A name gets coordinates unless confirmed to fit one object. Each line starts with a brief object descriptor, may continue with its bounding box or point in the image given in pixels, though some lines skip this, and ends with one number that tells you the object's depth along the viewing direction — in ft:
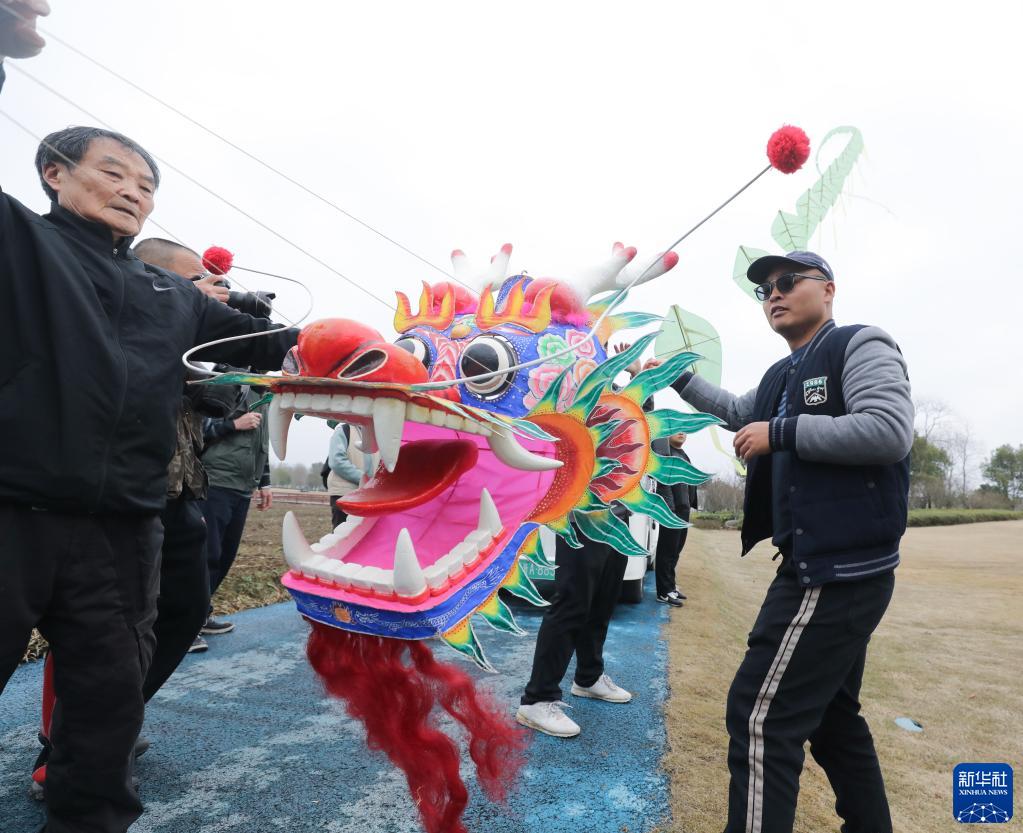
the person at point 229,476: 12.00
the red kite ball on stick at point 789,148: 5.96
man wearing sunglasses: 5.35
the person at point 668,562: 19.77
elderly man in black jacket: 4.58
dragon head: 4.49
